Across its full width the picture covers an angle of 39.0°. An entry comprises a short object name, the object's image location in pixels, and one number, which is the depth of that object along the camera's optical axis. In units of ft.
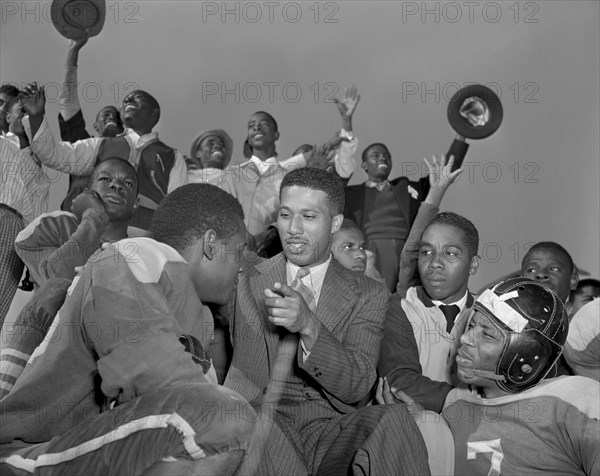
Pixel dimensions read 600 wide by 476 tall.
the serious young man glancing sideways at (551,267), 14.71
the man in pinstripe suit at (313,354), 8.67
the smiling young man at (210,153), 19.52
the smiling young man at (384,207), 18.76
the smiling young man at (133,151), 16.53
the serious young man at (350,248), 14.58
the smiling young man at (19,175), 16.65
